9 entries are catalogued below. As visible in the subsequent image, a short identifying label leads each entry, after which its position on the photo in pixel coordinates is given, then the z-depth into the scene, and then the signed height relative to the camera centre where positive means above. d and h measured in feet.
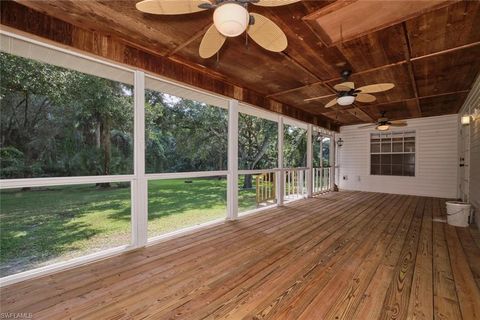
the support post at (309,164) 23.40 -0.69
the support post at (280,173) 19.22 -1.33
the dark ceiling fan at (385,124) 20.26 +3.09
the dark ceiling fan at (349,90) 11.03 +3.45
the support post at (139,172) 9.95 -0.66
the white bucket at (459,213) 12.92 -3.24
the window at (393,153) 25.21 +0.51
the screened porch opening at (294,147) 30.40 +1.48
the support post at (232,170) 14.48 -0.82
